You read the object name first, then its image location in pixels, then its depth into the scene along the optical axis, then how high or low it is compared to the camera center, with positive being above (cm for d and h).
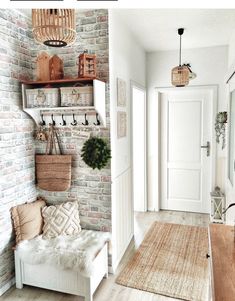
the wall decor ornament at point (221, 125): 395 +1
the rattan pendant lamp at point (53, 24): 160 +61
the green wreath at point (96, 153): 262 -24
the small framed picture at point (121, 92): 293 +38
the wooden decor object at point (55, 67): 264 +59
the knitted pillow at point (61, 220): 272 -93
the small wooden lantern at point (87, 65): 248 +57
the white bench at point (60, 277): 235 -133
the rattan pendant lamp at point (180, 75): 347 +65
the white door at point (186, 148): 441 -36
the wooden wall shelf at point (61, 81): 250 +44
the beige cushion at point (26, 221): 261 -90
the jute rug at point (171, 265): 254 -148
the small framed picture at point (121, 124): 296 +4
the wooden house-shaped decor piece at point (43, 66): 264 +60
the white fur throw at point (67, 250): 232 -109
